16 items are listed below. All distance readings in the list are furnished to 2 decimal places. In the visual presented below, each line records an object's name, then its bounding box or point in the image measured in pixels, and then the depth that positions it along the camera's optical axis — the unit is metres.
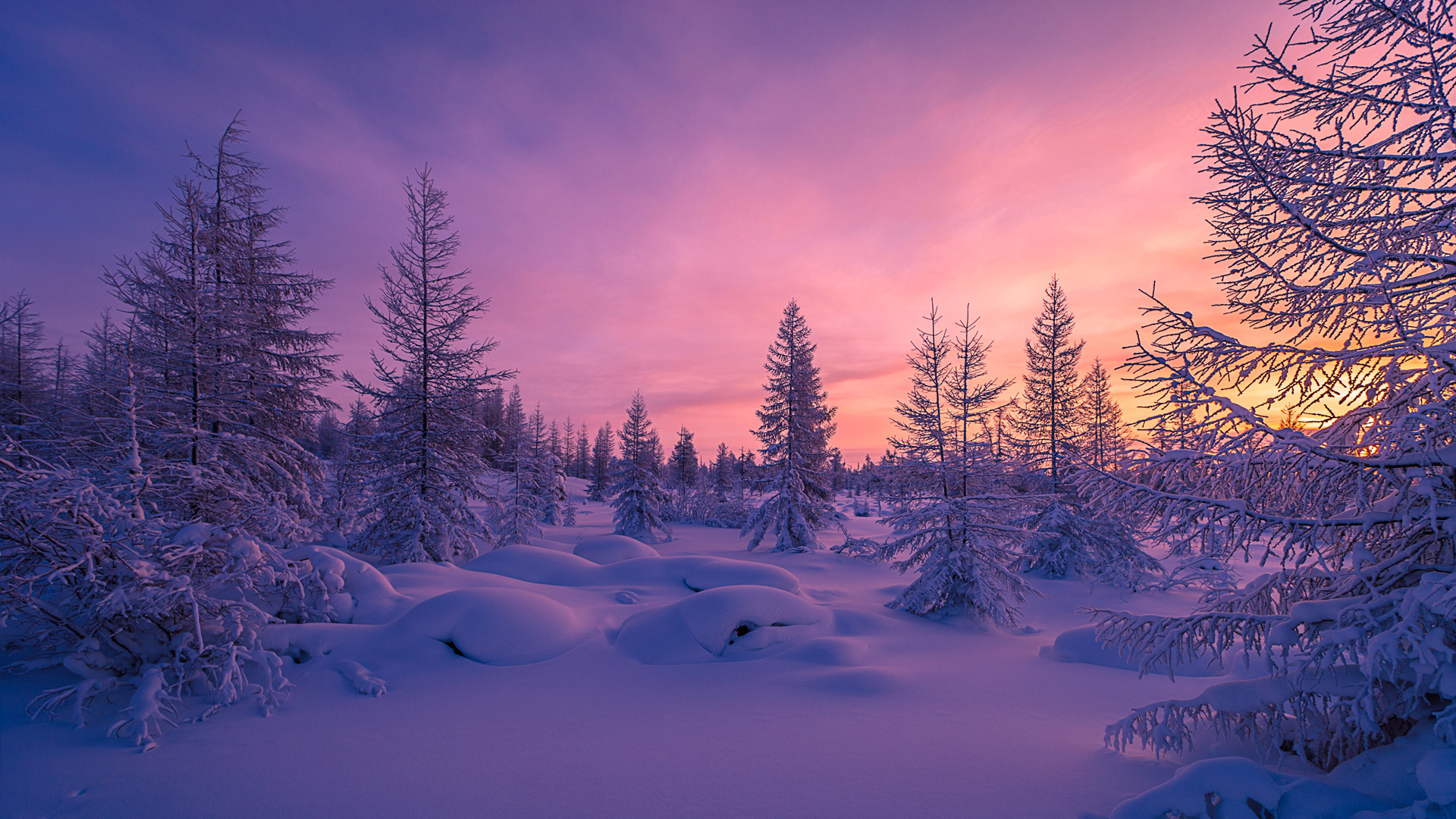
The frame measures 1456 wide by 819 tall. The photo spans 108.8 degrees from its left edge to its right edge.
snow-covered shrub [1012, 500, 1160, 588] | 16.33
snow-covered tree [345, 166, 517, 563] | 14.53
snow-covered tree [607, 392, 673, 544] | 26.58
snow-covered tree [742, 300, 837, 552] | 21.62
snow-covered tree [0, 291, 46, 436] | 21.39
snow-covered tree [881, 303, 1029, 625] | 11.23
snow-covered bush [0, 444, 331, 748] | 5.22
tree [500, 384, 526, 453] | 51.73
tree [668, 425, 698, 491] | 38.25
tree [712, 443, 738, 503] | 40.92
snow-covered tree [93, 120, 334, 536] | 9.34
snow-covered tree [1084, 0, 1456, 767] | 3.55
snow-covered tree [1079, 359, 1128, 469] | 21.05
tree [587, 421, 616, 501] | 57.16
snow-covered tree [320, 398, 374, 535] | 14.84
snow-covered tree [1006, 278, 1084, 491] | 18.80
